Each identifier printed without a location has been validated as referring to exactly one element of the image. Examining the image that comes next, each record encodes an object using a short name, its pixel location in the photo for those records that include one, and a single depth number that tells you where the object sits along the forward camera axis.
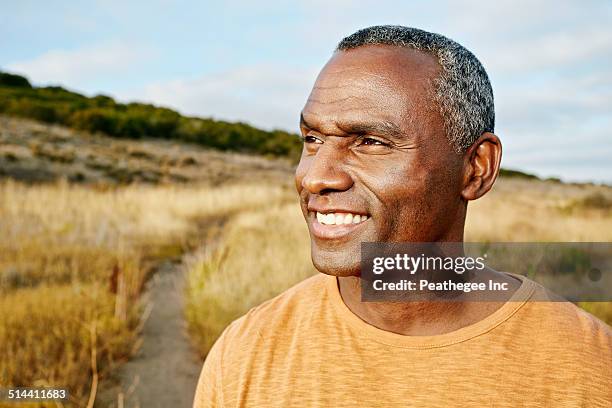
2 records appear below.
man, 0.43
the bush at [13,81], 39.79
